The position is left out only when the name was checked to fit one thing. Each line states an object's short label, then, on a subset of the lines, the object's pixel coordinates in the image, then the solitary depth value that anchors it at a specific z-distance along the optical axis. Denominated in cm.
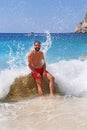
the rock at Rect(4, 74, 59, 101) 472
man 471
